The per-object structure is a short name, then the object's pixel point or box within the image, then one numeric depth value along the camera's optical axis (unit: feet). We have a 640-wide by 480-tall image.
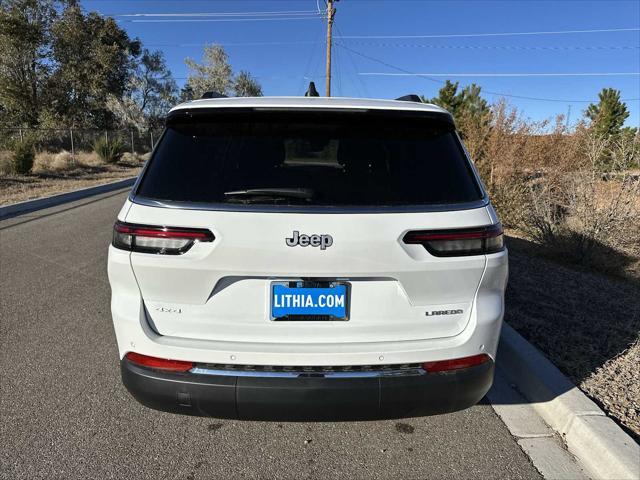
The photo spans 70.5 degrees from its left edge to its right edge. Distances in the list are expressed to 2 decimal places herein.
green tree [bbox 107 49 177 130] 126.41
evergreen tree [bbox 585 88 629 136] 108.35
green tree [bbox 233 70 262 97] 172.45
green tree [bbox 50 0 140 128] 103.14
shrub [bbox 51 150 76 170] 64.32
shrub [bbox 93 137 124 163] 78.74
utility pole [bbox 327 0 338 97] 92.73
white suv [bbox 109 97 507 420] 6.52
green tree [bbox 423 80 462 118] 105.60
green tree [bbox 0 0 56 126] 92.68
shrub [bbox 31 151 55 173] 59.31
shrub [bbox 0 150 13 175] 50.75
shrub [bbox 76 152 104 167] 73.91
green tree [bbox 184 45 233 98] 161.48
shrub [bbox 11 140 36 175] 51.31
